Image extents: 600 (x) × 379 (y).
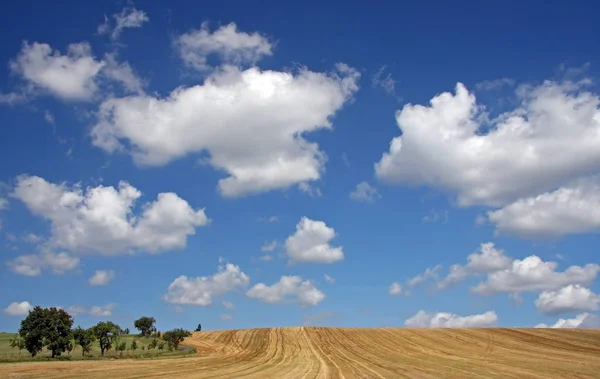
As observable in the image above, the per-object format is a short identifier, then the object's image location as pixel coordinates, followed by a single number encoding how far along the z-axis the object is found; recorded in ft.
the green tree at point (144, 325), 390.42
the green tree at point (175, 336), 278.67
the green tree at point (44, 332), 237.04
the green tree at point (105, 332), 257.55
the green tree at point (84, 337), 247.70
